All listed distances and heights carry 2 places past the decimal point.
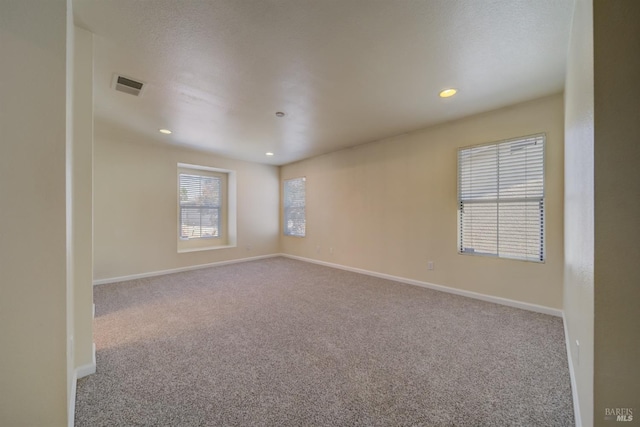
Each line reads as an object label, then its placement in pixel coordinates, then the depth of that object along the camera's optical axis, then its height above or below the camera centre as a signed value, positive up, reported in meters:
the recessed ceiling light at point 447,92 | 2.57 +1.34
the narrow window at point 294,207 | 6.04 +0.16
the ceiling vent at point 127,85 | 2.31 +1.30
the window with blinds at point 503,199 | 2.87 +0.19
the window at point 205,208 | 5.30 +0.13
